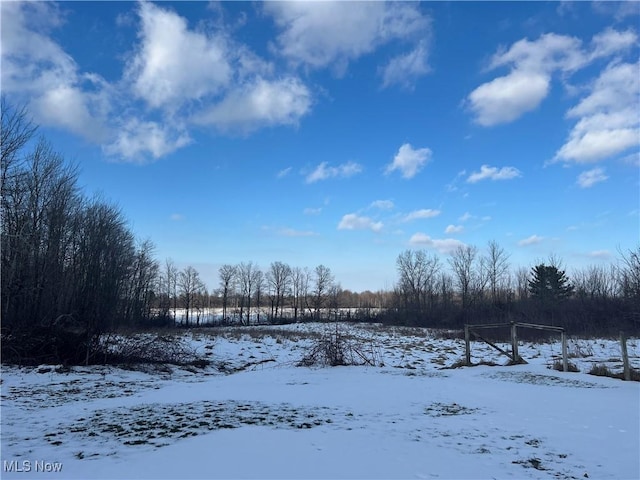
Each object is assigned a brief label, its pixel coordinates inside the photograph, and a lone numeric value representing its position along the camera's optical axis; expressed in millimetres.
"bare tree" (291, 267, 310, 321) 89500
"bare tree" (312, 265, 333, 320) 83262
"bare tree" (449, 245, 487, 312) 64938
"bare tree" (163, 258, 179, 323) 84756
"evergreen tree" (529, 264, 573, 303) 51075
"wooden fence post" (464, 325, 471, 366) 15922
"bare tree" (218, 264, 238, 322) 87612
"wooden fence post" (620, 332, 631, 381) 11734
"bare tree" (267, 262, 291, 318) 88312
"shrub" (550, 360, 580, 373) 13852
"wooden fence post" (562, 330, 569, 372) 13768
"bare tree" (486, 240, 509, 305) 66994
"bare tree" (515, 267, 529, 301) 63900
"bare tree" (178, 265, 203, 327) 86750
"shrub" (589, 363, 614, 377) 12605
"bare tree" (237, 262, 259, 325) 88562
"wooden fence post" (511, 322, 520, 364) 15713
